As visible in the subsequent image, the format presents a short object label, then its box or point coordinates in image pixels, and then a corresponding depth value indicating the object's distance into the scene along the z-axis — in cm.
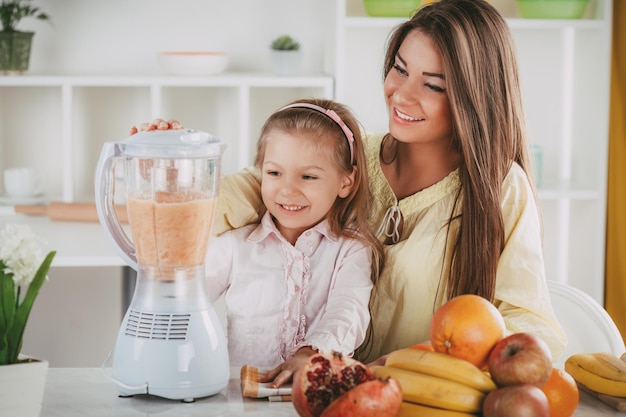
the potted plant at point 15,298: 138
